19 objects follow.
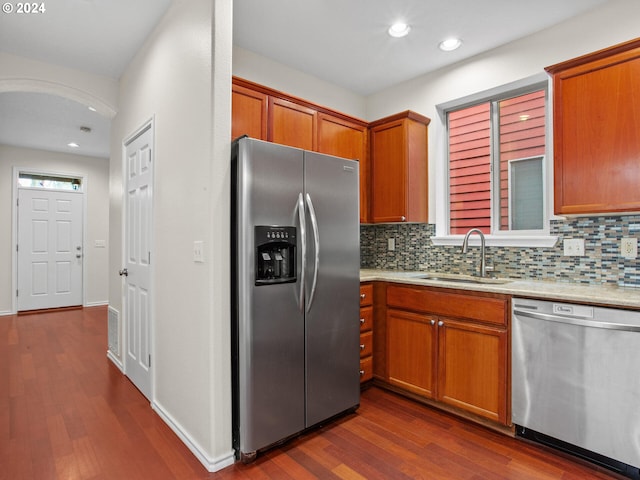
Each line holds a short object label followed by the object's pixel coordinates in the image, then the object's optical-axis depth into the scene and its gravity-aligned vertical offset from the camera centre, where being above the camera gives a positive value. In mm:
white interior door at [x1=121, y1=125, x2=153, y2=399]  2693 -160
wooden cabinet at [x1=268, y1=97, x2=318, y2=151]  2709 +902
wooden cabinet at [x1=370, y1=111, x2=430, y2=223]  3137 +634
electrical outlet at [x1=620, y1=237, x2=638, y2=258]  2180 -49
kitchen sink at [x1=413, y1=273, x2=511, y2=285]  2653 -316
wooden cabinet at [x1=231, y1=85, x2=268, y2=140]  2484 +893
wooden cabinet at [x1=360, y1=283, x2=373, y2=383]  2762 -727
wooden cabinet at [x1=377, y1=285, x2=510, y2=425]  2189 -739
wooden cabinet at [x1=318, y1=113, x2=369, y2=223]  3080 +862
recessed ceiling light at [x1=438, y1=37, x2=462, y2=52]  2723 +1502
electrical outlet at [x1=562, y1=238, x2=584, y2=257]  2398 -54
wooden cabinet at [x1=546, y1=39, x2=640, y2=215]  1966 +620
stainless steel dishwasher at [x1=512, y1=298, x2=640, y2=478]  1760 -744
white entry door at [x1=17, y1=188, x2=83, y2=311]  5852 -178
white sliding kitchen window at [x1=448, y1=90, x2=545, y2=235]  2828 +748
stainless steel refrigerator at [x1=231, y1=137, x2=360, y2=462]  1903 -304
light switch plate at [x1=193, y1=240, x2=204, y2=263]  1930 -70
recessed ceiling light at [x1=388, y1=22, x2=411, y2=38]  2553 +1513
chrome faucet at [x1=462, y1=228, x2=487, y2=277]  2785 -80
